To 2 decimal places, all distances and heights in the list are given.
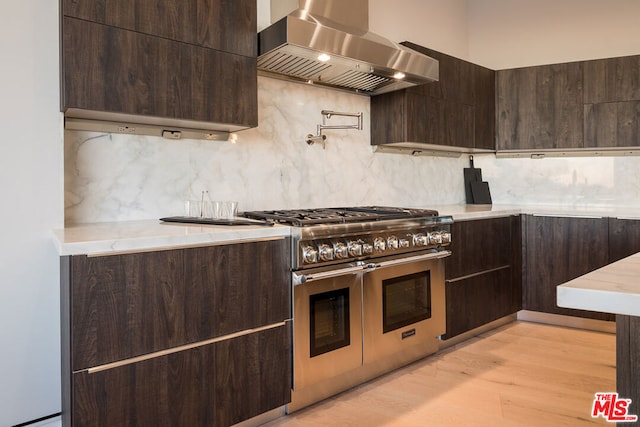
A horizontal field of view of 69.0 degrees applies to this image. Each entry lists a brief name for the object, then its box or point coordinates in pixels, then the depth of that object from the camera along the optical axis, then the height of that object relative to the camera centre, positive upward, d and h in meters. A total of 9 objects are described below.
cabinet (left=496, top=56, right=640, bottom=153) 3.63 +0.80
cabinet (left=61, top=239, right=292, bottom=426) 1.53 -0.48
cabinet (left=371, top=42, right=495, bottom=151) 3.30 +0.71
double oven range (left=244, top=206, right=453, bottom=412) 2.16 -0.46
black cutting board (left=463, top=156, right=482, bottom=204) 4.44 +0.24
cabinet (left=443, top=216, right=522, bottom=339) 3.10 -0.50
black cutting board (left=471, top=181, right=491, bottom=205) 4.42 +0.10
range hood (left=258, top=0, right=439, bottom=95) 2.26 +0.81
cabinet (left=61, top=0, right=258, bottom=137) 1.78 +0.61
